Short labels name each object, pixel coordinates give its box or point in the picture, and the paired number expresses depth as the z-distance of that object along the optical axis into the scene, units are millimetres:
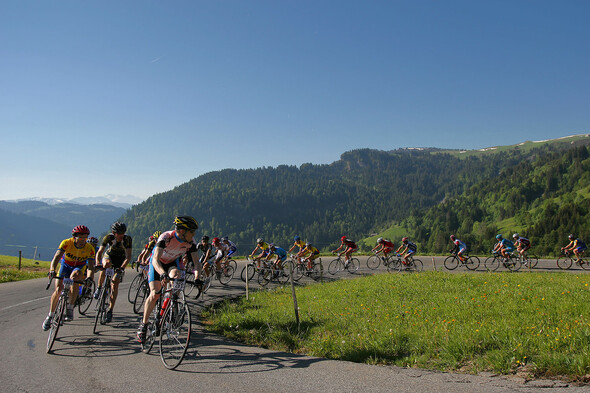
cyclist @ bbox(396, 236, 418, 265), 20328
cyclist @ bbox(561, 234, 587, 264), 21234
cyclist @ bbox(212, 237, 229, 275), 15162
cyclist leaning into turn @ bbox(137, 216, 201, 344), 5832
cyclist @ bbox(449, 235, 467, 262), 21062
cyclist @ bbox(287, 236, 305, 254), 18172
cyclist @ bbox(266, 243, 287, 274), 15562
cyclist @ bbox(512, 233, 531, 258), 20375
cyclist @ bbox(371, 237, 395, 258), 20662
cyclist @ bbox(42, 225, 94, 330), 6805
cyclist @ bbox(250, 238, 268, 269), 15602
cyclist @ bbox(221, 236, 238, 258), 15757
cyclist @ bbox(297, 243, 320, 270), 17855
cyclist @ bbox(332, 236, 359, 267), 20289
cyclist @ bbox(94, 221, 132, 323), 8266
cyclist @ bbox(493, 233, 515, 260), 20438
